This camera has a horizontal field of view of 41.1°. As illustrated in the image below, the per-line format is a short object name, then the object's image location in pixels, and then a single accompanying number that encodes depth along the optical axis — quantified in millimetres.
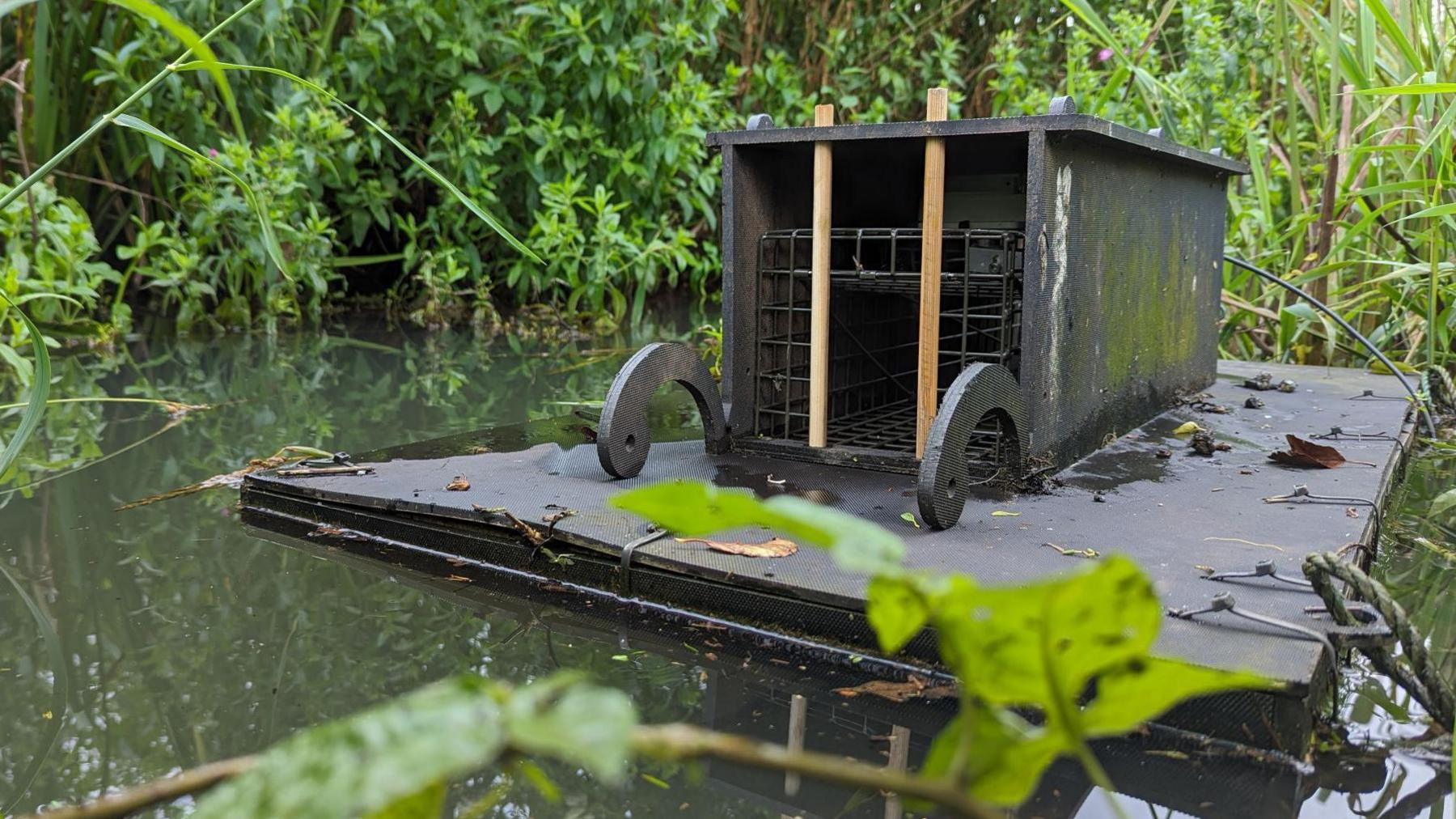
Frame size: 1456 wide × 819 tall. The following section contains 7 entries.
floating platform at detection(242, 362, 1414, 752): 950
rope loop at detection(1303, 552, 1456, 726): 915
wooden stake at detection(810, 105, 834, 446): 1229
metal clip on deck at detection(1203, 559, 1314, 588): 992
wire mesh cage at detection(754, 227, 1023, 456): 1240
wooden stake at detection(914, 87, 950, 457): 1187
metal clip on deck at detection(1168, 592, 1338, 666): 927
